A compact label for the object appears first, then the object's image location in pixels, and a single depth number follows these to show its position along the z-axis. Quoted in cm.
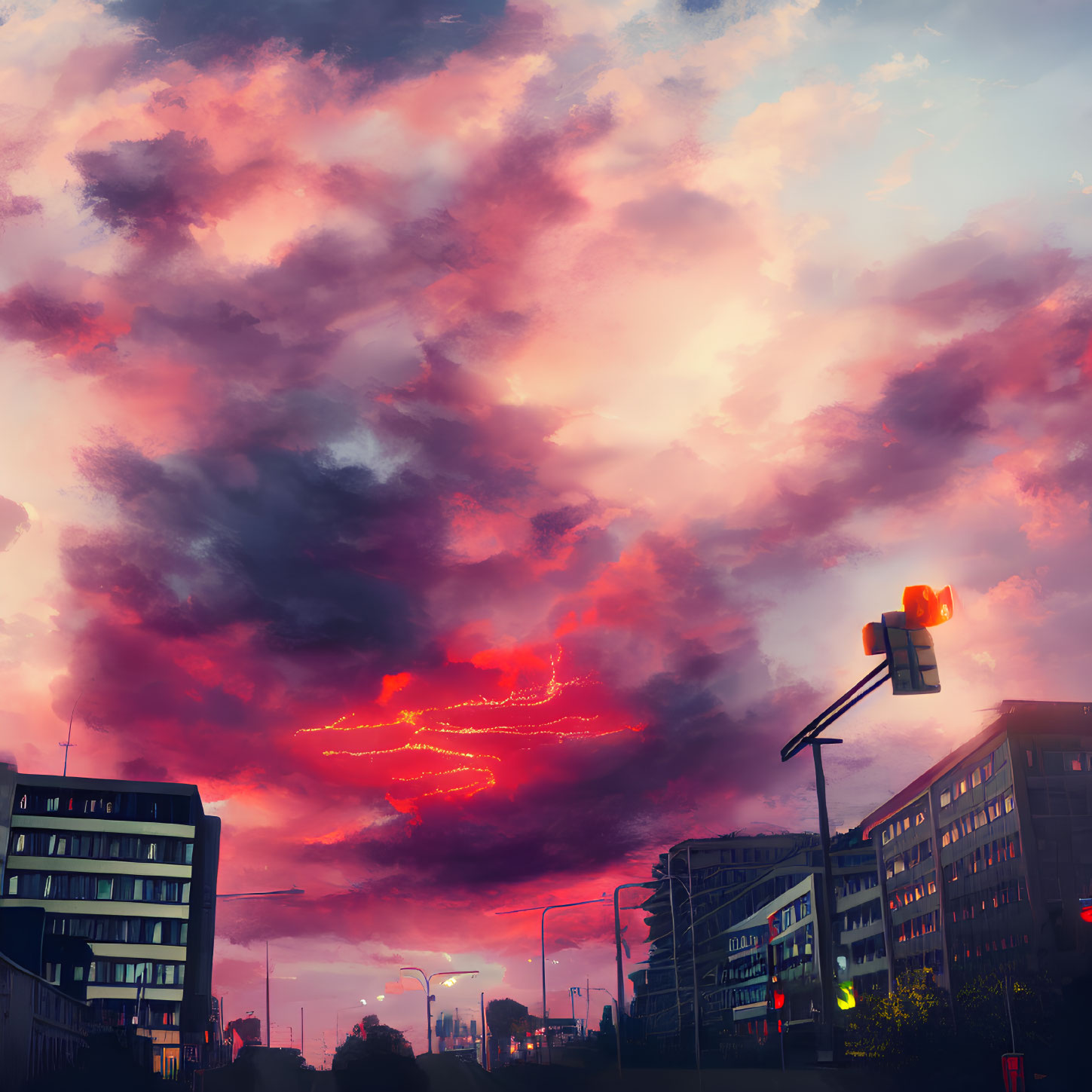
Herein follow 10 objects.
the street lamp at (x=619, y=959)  7125
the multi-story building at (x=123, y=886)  13575
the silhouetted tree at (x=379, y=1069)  7950
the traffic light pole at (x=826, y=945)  2820
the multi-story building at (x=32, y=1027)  3756
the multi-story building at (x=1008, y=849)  9538
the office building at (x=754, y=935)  15375
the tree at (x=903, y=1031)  6306
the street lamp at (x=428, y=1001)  12538
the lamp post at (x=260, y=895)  5929
